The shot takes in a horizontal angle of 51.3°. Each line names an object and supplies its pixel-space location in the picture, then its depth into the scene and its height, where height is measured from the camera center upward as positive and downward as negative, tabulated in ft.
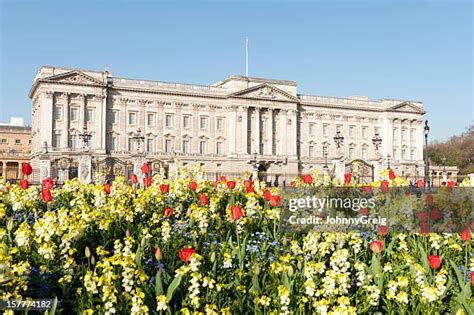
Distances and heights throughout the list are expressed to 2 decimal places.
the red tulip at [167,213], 24.48 -2.32
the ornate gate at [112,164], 131.75 +0.27
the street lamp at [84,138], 132.42 +7.90
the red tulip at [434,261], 17.17 -3.31
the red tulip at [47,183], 32.52 -1.16
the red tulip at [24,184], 32.35 -1.20
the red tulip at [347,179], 32.78 -0.80
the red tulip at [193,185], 32.37 -1.27
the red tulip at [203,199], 26.63 -1.77
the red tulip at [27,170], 34.77 -0.31
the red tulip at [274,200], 25.08 -1.71
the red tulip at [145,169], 39.91 -0.23
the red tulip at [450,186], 28.62 -1.09
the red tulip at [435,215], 24.24 -2.34
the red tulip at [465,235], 20.26 -2.77
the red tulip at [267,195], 27.86 -1.61
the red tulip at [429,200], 25.91 -1.73
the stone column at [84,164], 114.52 +0.45
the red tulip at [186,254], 16.28 -2.89
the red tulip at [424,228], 22.95 -2.88
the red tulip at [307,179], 36.58 -0.90
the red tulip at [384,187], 28.20 -1.12
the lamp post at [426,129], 123.11 +9.71
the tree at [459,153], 283.51 +8.97
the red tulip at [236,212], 21.70 -2.02
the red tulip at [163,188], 30.78 -1.40
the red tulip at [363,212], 25.32 -2.30
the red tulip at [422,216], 23.74 -2.37
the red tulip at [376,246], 18.35 -2.94
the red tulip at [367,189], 29.71 -1.32
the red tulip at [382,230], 21.87 -2.79
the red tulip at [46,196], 26.96 -1.66
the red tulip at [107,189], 30.04 -1.40
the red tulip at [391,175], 33.29 -0.53
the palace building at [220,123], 185.37 +19.23
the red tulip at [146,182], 35.42 -1.15
